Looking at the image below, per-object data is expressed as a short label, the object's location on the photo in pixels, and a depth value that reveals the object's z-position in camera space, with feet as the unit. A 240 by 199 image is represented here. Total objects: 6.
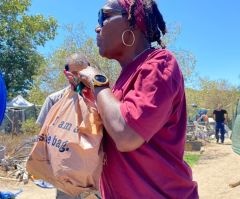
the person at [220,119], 56.54
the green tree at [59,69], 45.47
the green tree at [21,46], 72.74
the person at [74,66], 5.82
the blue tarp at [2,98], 7.61
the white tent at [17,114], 49.87
